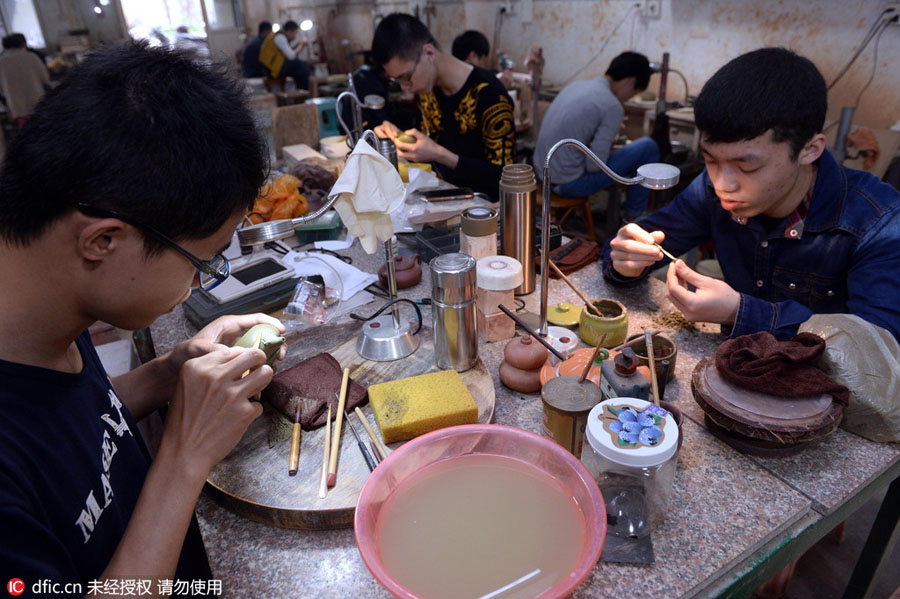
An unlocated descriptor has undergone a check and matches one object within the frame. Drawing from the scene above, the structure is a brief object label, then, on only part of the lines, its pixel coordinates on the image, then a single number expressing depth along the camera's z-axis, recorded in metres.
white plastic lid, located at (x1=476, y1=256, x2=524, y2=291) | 1.60
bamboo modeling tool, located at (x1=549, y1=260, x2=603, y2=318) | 1.66
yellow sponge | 1.25
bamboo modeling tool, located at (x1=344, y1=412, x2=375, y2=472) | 1.22
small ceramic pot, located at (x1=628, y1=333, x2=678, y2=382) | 1.45
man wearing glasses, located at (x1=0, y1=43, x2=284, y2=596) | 0.86
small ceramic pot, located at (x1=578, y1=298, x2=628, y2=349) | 1.60
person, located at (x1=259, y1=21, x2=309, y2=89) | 8.80
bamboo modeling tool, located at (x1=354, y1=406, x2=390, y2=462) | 1.24
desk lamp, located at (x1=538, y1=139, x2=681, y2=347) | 1.36
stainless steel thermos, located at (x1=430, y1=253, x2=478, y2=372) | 1.43
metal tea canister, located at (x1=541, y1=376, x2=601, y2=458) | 1.17
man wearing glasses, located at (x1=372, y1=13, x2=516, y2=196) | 3.36
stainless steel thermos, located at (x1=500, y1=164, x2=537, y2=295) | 1.81
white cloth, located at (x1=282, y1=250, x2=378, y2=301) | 2.11
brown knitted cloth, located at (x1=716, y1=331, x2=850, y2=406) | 1.23
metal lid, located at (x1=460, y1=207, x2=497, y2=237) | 1.85
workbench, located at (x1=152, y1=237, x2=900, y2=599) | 1.01
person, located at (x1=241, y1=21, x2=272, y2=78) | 9.35
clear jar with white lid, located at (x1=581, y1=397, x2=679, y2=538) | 1.00
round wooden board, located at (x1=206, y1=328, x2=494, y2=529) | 1.13
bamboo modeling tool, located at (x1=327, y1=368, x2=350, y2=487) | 1.19
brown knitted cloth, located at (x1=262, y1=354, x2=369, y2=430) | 1.37
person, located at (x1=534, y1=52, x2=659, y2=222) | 4.34
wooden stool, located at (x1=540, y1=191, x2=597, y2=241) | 4.65
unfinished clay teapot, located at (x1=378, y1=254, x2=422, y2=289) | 2.07
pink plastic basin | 0.89
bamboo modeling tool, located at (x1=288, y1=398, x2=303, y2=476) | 1.22
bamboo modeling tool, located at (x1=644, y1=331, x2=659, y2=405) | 1.19
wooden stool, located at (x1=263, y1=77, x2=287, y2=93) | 8.89
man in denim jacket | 1.61
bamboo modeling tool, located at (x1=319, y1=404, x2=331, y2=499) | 1.16
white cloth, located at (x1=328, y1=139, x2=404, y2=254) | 1.36
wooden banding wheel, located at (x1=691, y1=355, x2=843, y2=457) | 1.18
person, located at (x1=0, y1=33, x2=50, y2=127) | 7.69
